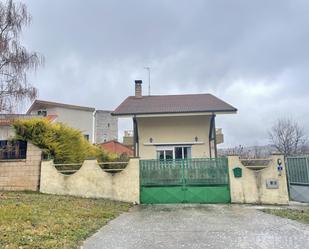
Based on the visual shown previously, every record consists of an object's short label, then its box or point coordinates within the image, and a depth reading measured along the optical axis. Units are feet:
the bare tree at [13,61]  41.91
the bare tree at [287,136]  128.36
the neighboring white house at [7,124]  44.75
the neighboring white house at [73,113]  109.09
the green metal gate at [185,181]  42.06
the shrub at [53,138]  46.50
